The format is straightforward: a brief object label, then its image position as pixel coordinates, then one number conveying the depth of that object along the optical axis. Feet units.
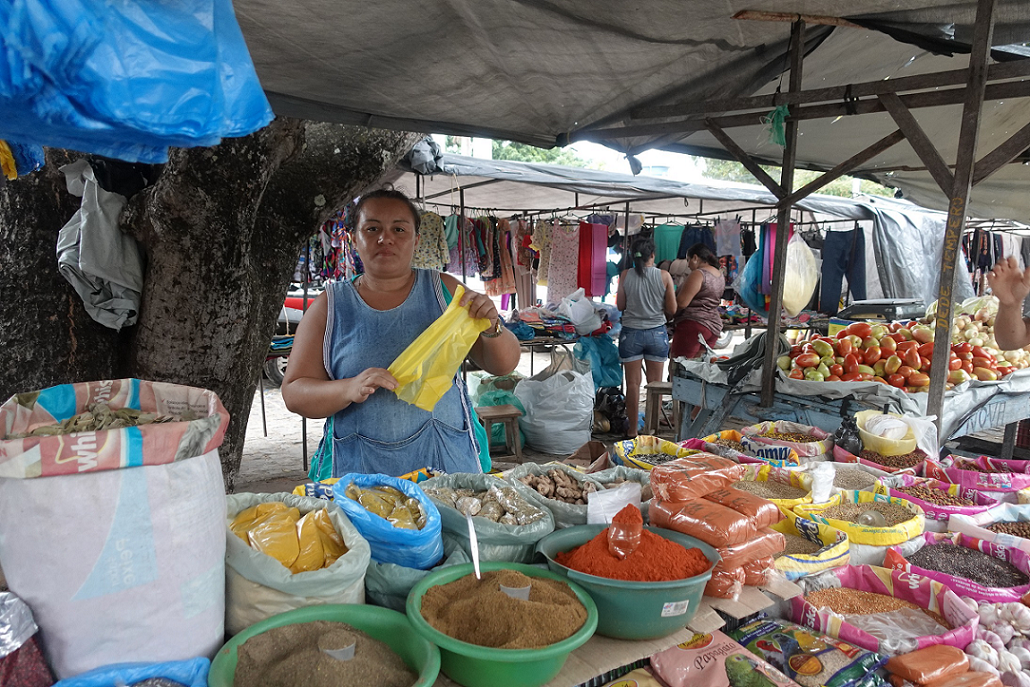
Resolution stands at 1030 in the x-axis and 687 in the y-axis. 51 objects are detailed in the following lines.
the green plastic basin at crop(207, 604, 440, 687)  3.40
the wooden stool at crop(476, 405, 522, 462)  17.87
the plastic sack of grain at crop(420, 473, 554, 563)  4.84
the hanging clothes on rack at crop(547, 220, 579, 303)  29.22
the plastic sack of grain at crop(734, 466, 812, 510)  7.73
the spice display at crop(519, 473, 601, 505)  5.81
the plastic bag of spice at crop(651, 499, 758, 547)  4.98
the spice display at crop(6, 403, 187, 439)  3.46
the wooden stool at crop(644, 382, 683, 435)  20.40
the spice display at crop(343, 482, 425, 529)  4.66
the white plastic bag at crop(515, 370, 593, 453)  19.21
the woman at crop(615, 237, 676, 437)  21.83
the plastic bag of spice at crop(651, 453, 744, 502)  5.49
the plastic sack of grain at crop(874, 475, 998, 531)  7.95
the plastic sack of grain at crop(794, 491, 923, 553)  7.01
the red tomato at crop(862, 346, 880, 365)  13.48
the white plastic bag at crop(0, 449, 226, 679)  2.99
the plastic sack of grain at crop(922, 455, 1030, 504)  8.82
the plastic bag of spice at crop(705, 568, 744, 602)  4.87
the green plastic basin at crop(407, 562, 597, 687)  3.49
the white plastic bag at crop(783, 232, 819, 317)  16.82
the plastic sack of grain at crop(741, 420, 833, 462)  9.91
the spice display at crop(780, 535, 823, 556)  6.92
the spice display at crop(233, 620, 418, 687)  3.28
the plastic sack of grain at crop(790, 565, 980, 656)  5.54
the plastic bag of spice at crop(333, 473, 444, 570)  4.34
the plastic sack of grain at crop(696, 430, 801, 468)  9.27
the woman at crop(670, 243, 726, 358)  22.56
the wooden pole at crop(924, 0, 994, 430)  8.92
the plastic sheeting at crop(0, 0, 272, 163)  2.75
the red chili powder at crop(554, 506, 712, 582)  4.33
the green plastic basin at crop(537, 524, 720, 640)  4.15
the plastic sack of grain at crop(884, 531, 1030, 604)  6.18
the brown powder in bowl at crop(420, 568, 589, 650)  3.66
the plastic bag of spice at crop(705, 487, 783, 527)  5.32
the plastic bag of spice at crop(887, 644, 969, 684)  5.10
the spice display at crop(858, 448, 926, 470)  9.77
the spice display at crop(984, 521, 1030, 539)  7.58
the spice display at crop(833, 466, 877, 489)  8.78
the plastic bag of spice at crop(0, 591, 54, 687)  2.94
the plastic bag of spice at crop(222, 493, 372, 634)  3.72
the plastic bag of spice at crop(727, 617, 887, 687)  5.11
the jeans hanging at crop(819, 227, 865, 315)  30.99
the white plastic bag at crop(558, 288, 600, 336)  23.28
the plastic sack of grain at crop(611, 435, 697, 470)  9.12
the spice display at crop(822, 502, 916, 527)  7.41
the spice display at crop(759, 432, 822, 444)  10.85
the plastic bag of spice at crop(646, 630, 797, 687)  4.73
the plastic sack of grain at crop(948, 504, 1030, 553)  7.15
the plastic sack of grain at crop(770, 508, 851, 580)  6.43
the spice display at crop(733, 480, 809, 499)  8.06
